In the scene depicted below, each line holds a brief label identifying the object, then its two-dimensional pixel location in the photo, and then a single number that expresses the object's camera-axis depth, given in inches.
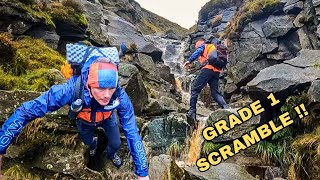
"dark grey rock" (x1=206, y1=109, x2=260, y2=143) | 250.0
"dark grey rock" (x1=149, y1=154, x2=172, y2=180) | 166.5
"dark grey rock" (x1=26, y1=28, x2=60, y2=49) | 307.1
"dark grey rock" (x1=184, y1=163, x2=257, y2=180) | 168.8
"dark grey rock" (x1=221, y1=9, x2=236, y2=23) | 865.9
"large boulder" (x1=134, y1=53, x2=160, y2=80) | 480.5
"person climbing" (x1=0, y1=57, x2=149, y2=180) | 112.4
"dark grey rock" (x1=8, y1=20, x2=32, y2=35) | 283.3
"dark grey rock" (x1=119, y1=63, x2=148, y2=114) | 264.6
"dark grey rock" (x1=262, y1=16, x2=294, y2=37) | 494.8
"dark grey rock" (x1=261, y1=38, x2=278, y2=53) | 500.4
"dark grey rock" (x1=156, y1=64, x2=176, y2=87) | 535.9
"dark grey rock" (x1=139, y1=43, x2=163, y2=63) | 572.6
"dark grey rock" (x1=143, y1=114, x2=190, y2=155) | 267.4
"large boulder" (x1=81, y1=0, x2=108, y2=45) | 449.7
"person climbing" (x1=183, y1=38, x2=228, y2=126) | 258.9
